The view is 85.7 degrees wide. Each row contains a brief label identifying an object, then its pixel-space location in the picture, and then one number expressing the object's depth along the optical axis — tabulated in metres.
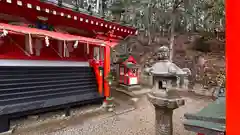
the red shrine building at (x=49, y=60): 4.46
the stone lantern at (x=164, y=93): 3.01
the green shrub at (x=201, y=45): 16.55
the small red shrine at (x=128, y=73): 11.34
